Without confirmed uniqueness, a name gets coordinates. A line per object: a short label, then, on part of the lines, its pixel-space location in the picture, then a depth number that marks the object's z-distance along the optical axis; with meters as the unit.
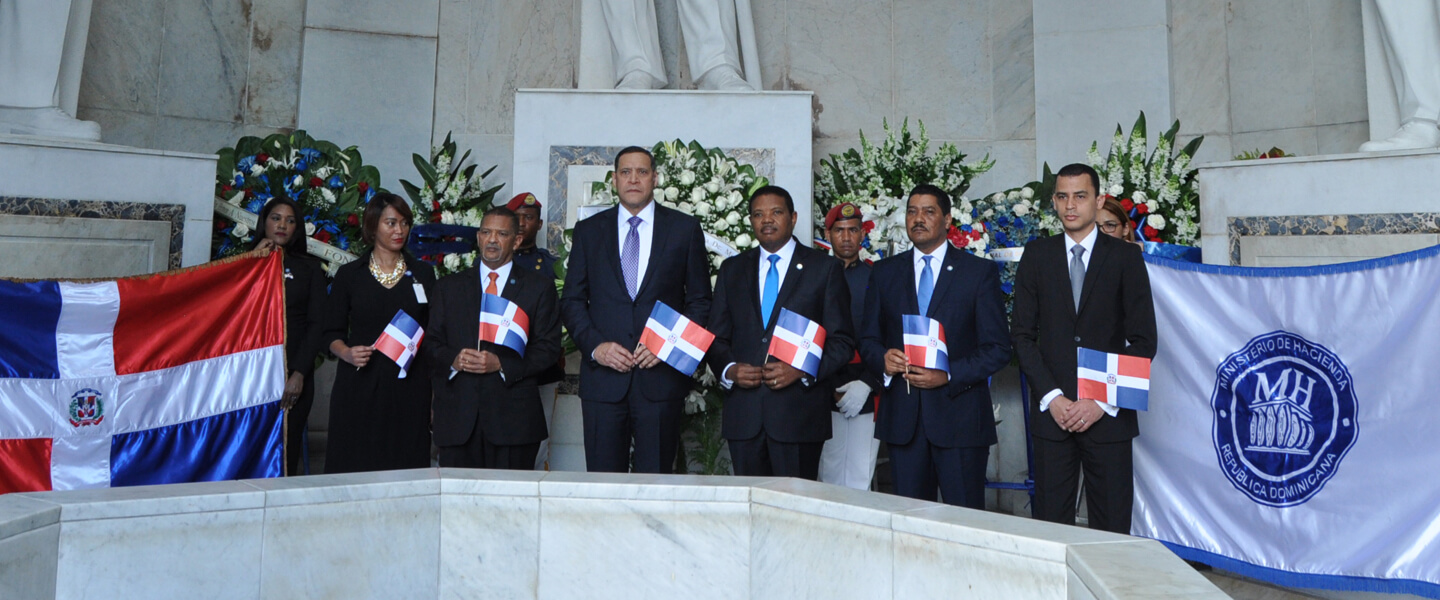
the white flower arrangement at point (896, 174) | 6.10
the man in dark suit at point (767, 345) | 4.28
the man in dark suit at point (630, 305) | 4.35
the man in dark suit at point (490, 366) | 4.56
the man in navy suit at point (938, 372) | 4.20
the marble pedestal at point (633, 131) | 6.30
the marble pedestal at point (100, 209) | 5.19
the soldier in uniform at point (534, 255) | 5.31
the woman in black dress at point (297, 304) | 4.99
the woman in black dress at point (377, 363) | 4.82
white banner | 4.00
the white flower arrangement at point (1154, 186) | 5.77
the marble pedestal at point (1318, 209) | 4.82
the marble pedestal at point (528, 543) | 2.51
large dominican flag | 4.15
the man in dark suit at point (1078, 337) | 3.96
